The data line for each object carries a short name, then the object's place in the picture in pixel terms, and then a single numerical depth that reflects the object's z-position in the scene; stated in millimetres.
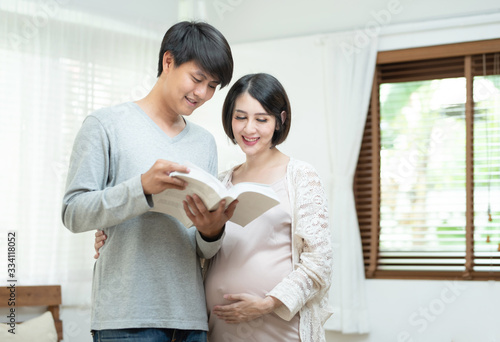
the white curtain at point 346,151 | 4098
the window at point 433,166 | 3969
